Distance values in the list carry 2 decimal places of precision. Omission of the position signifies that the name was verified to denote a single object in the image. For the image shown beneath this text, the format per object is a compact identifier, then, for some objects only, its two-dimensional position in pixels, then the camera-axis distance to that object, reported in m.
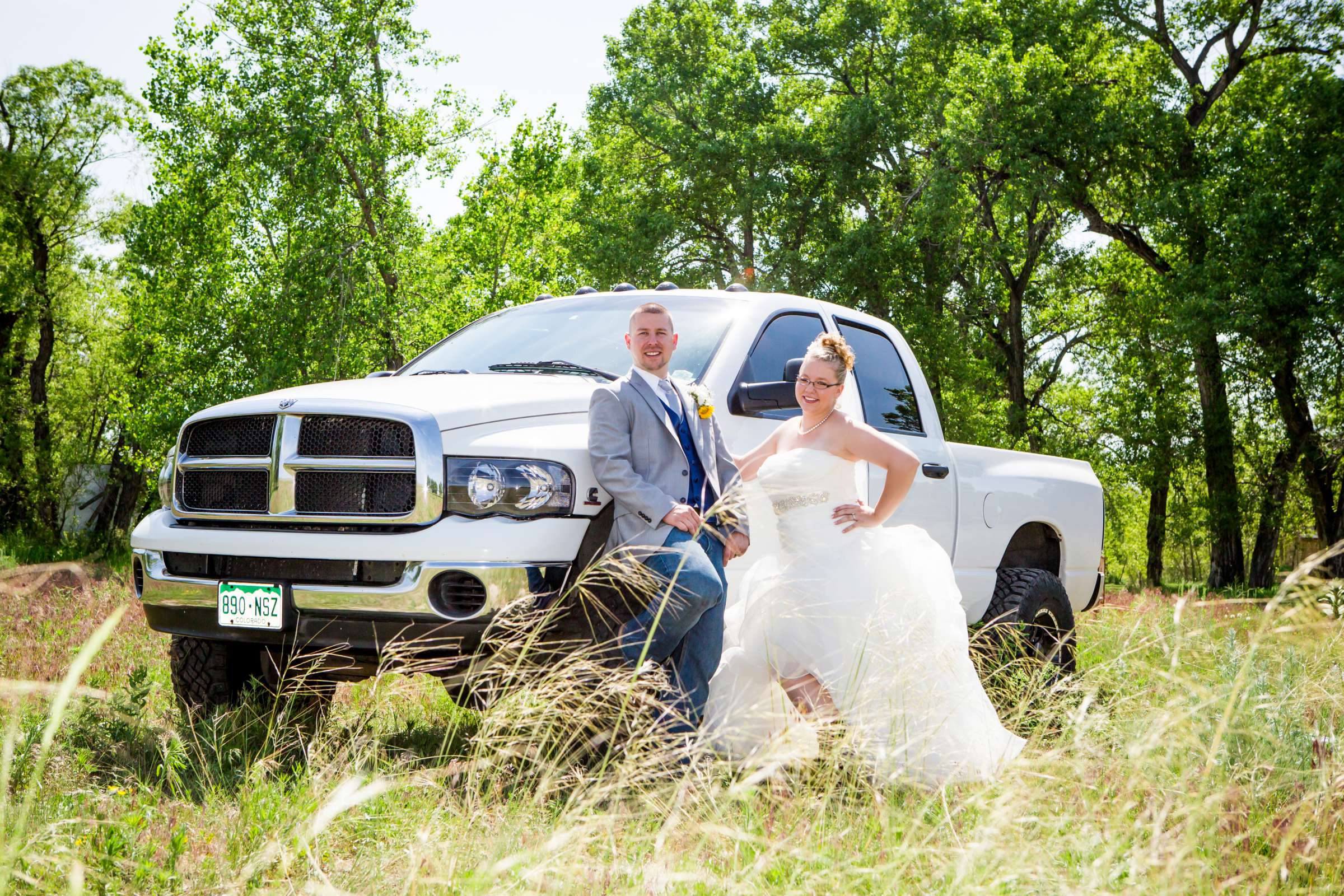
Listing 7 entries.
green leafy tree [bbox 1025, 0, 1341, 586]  18.42
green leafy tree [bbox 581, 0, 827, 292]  22.72
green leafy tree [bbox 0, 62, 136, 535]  24.27
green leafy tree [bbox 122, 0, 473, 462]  15.05
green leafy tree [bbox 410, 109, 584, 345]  20.91
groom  3.55
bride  4.00
